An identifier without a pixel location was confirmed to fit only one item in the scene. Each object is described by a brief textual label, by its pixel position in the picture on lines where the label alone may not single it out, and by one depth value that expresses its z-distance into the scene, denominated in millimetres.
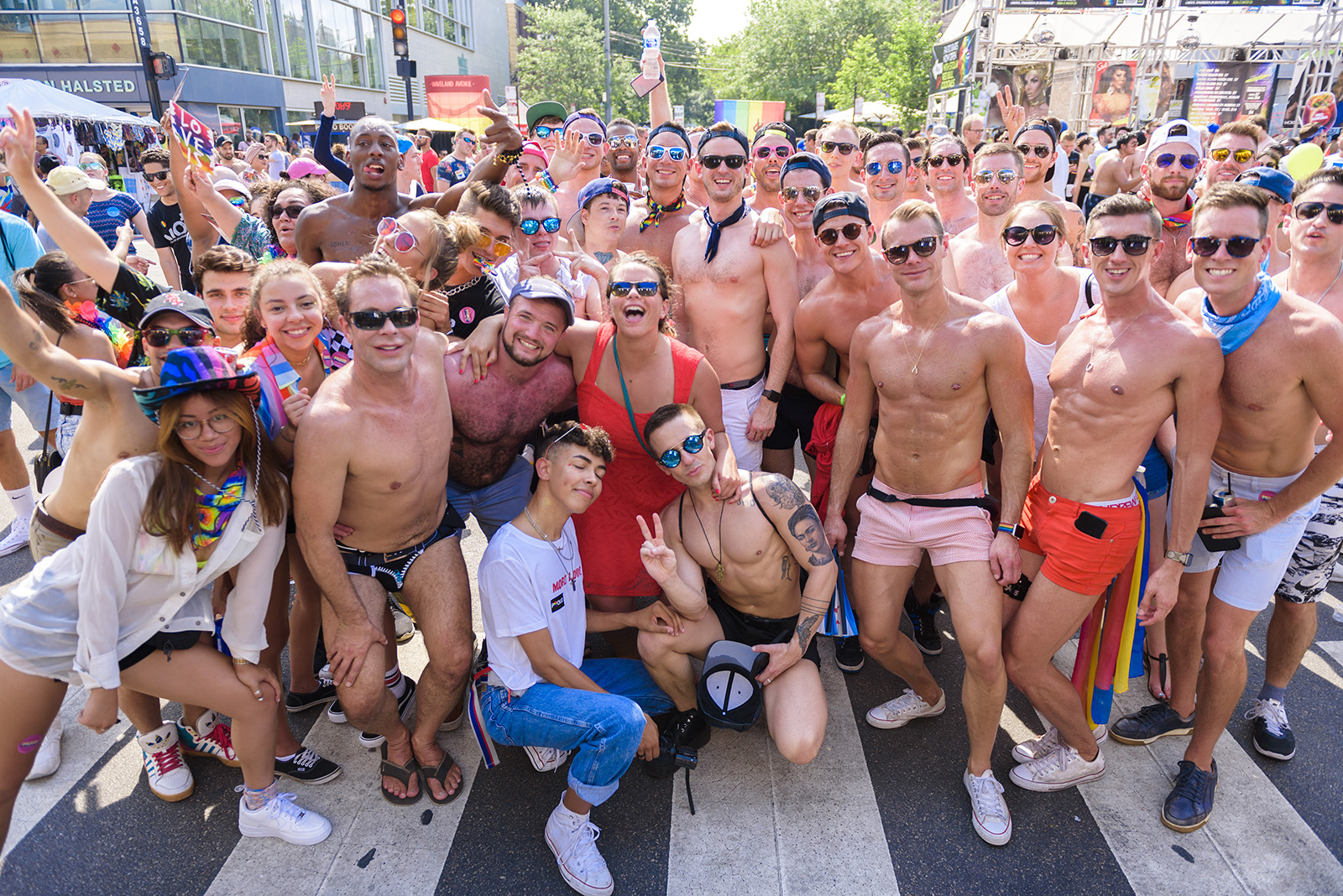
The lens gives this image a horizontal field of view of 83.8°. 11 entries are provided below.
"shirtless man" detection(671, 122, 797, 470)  4430
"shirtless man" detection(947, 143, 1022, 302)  4719
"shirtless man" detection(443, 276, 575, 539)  3539
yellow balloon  6543
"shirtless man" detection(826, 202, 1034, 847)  3131
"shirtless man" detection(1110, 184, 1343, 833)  2841
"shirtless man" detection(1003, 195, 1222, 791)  2877
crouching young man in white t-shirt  2812
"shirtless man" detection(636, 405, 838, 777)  3275
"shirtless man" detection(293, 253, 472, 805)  2980
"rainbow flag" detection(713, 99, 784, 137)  22984
